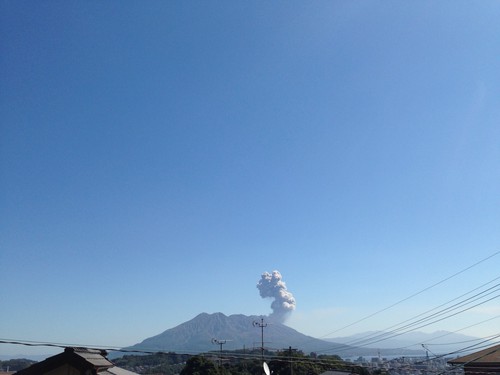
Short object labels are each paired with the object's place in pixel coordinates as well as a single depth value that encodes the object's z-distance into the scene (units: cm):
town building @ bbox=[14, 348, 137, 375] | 1534
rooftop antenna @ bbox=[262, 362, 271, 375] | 2486
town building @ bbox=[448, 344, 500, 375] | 2519
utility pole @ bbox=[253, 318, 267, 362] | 7112
